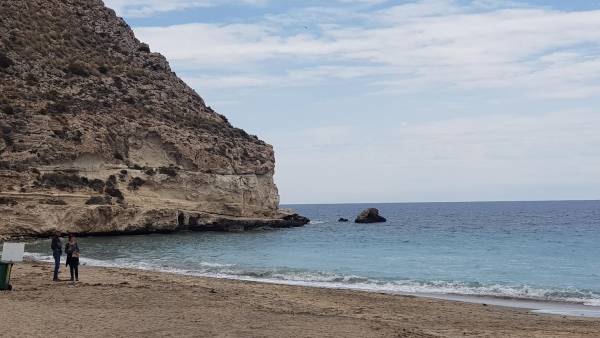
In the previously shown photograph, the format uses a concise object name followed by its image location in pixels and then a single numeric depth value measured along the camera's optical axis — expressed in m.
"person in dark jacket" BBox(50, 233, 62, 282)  21.36
